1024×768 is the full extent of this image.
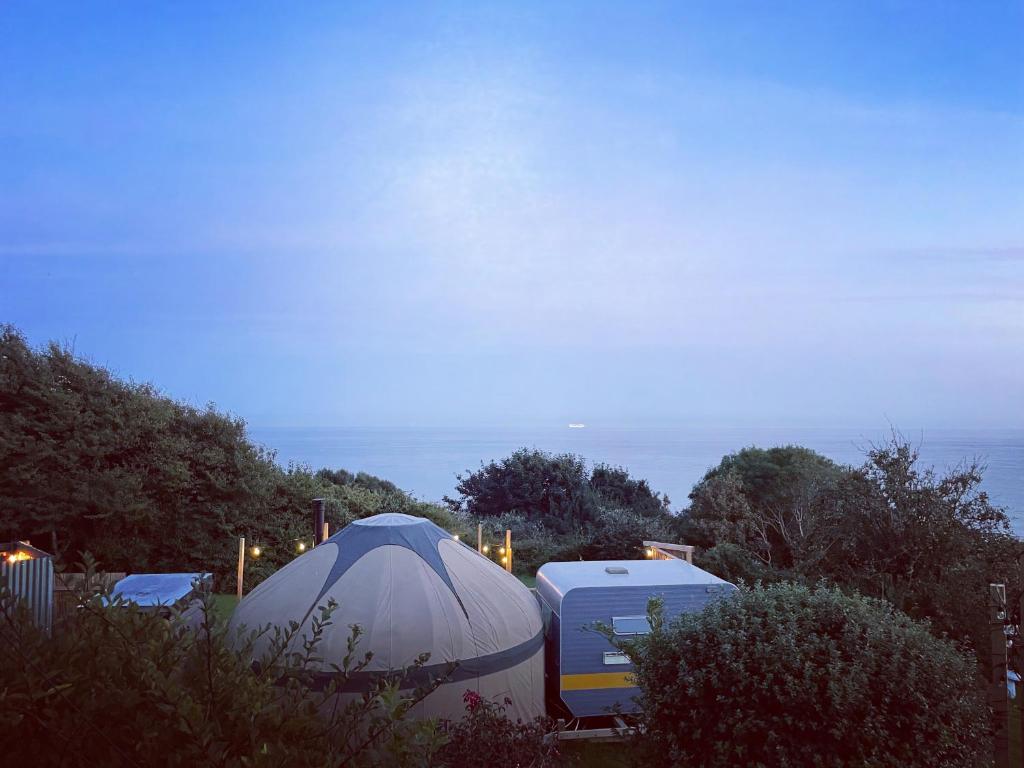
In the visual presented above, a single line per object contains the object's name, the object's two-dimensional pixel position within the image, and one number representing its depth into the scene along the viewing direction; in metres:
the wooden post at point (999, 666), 5.11
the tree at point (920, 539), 7.60
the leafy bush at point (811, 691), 4.01
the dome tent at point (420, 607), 6.13
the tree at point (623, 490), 21.61
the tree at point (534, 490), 20.83
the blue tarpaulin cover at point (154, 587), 8.80
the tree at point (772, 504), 9.95
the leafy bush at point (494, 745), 4.00
